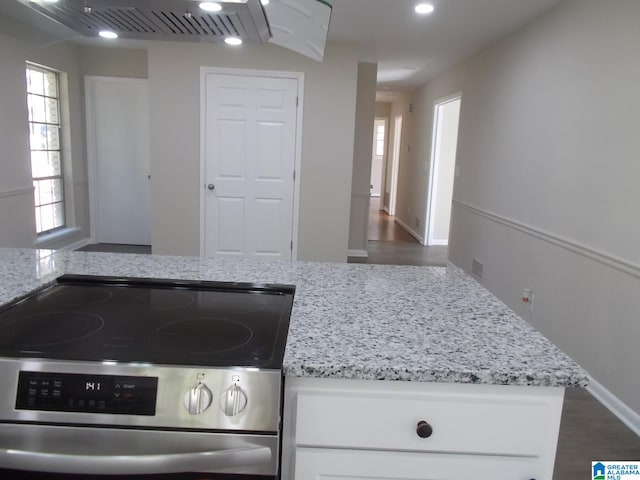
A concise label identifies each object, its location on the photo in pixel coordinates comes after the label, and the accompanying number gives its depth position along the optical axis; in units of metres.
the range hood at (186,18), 1.18
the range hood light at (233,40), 1.48
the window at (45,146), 4.89
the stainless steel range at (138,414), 0.96
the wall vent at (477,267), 4.62
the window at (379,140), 13.12
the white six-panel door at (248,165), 4.61
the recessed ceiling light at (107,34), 1.48
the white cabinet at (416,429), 1.02
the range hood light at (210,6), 1.14
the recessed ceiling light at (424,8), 3.38
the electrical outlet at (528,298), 3.52
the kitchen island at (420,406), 1.01
